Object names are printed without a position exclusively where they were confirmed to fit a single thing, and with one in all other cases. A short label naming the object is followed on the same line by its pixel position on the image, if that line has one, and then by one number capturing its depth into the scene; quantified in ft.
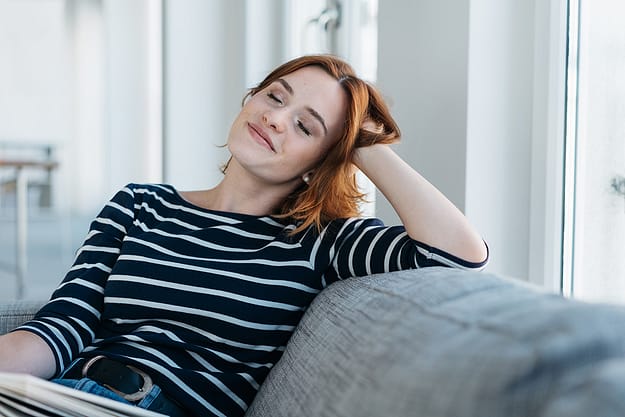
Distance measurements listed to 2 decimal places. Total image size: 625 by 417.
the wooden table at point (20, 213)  13.94
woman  5.99
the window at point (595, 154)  6.25
